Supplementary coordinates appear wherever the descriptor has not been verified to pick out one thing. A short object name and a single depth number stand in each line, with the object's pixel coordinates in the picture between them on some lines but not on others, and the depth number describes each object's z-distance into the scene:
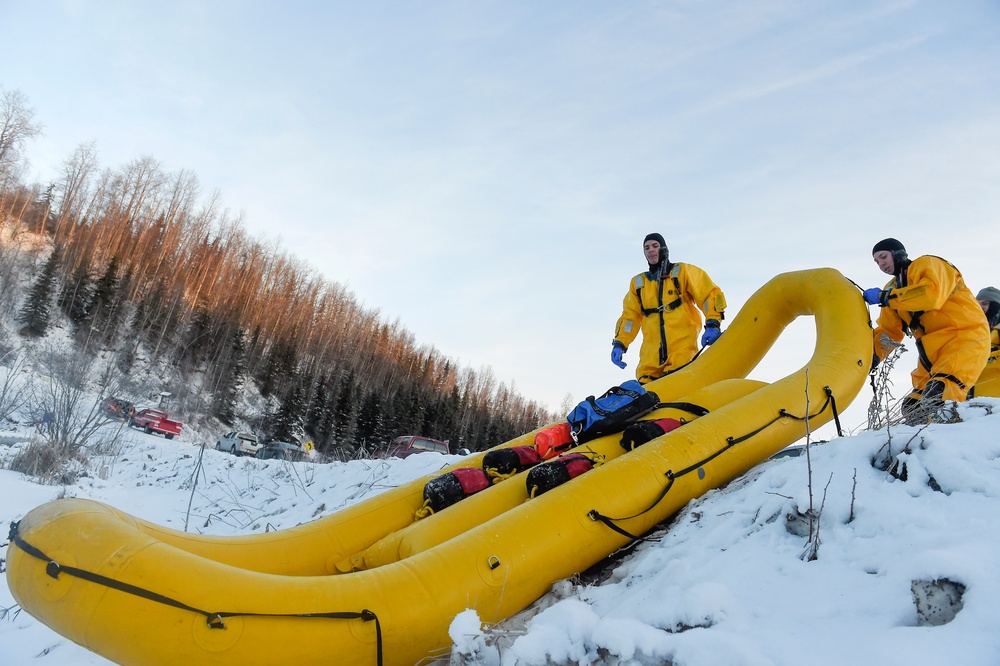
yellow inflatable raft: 2.00
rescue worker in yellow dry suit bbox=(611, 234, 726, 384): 5.29
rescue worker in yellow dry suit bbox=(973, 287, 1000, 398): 5.06
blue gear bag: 3.91
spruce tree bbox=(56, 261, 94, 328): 28.97
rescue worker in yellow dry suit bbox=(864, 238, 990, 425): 4.07
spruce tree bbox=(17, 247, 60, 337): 26.30
